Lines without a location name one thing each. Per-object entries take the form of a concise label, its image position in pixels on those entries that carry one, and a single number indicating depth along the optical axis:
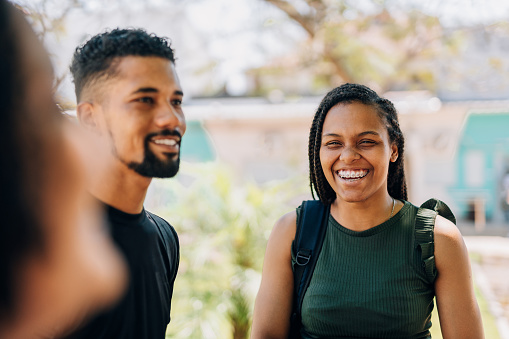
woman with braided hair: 1.87
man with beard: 1.47
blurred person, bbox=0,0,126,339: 1.09
